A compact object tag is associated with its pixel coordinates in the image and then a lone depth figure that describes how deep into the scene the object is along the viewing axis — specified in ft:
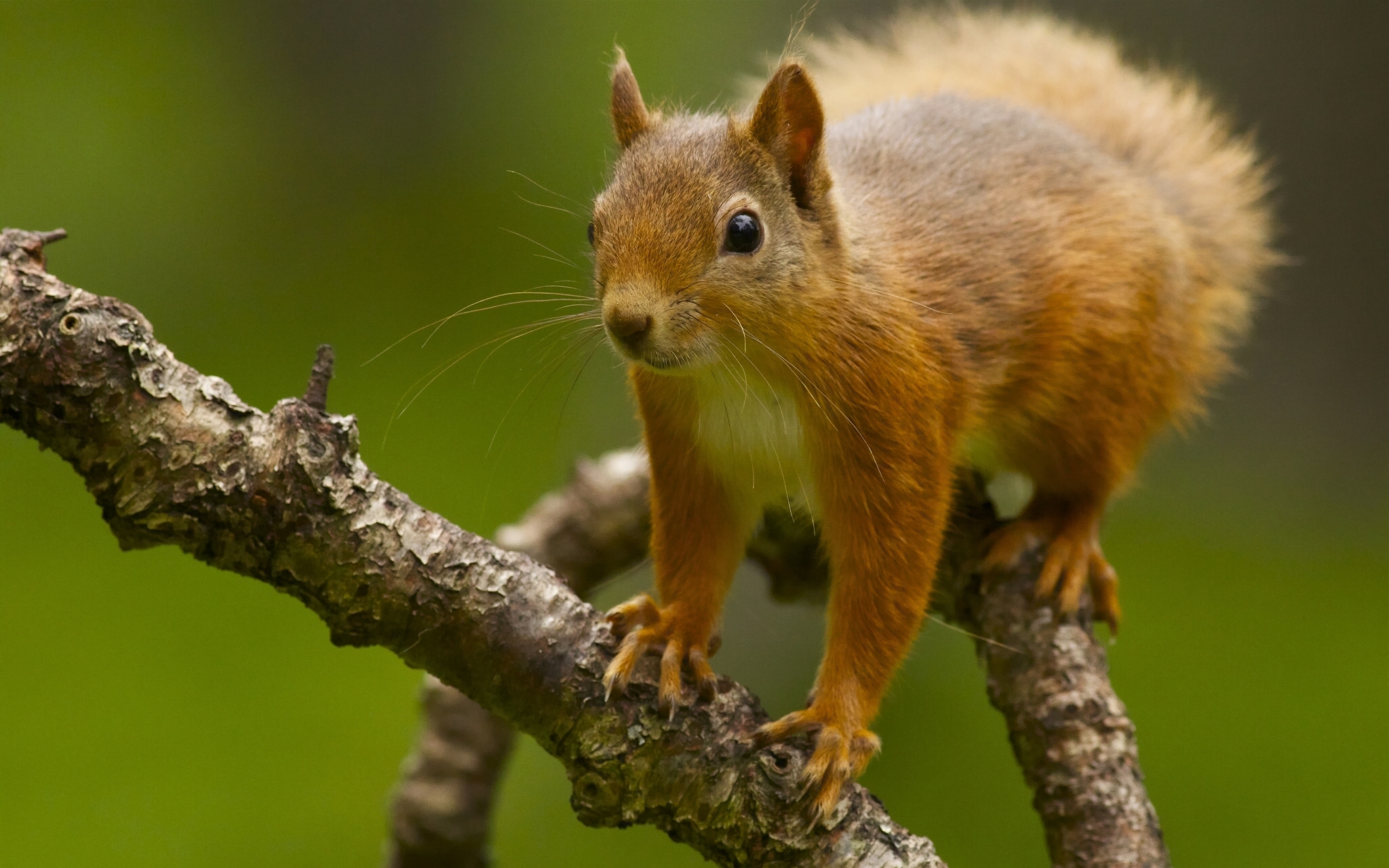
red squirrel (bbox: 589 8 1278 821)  11.77
